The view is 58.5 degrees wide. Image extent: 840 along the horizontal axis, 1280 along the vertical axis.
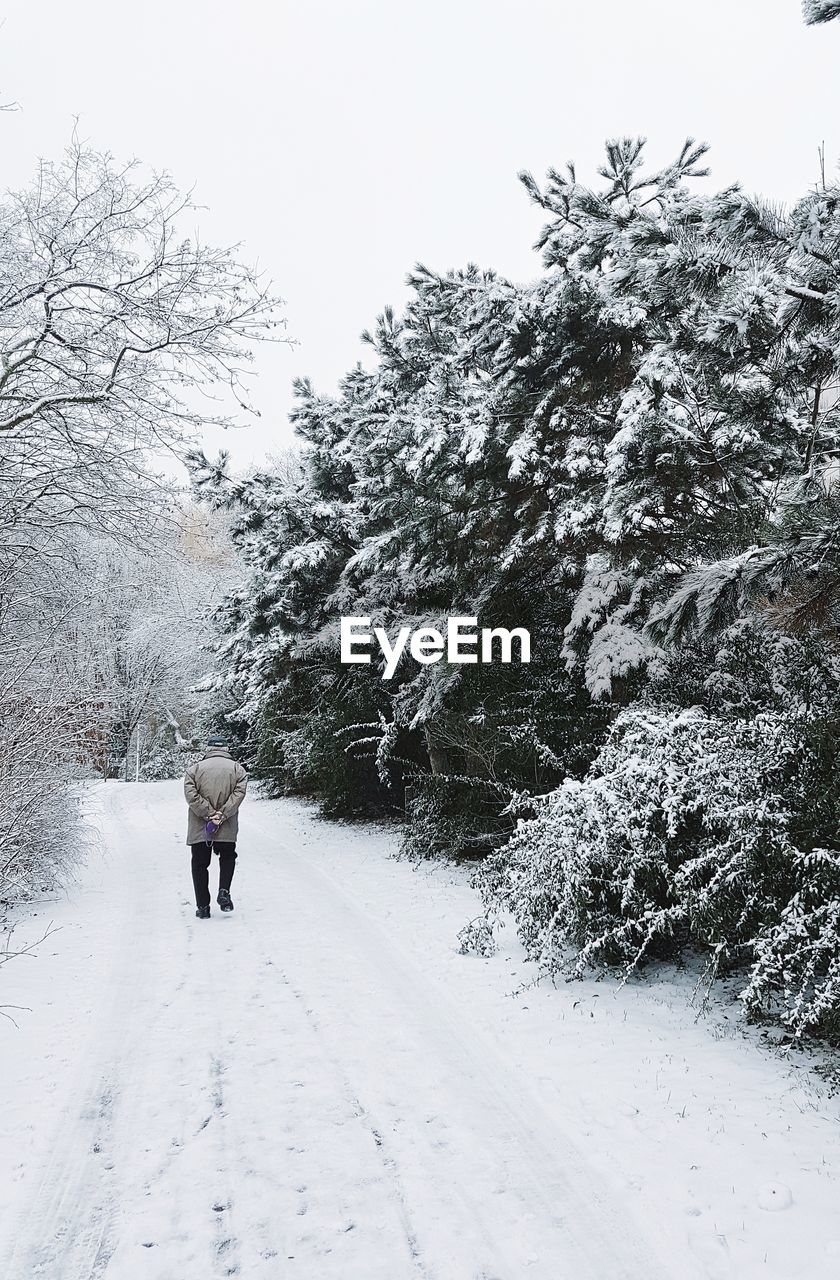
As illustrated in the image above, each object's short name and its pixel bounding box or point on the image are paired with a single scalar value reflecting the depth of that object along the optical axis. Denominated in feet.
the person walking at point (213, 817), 25.31
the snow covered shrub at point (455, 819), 32.61
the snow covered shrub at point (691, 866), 14.26
